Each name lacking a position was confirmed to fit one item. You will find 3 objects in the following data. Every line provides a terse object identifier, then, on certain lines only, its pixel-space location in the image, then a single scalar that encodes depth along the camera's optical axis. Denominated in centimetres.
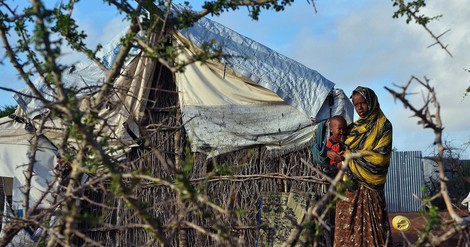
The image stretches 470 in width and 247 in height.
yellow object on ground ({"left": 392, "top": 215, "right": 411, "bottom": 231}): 1889
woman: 1353
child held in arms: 1398
